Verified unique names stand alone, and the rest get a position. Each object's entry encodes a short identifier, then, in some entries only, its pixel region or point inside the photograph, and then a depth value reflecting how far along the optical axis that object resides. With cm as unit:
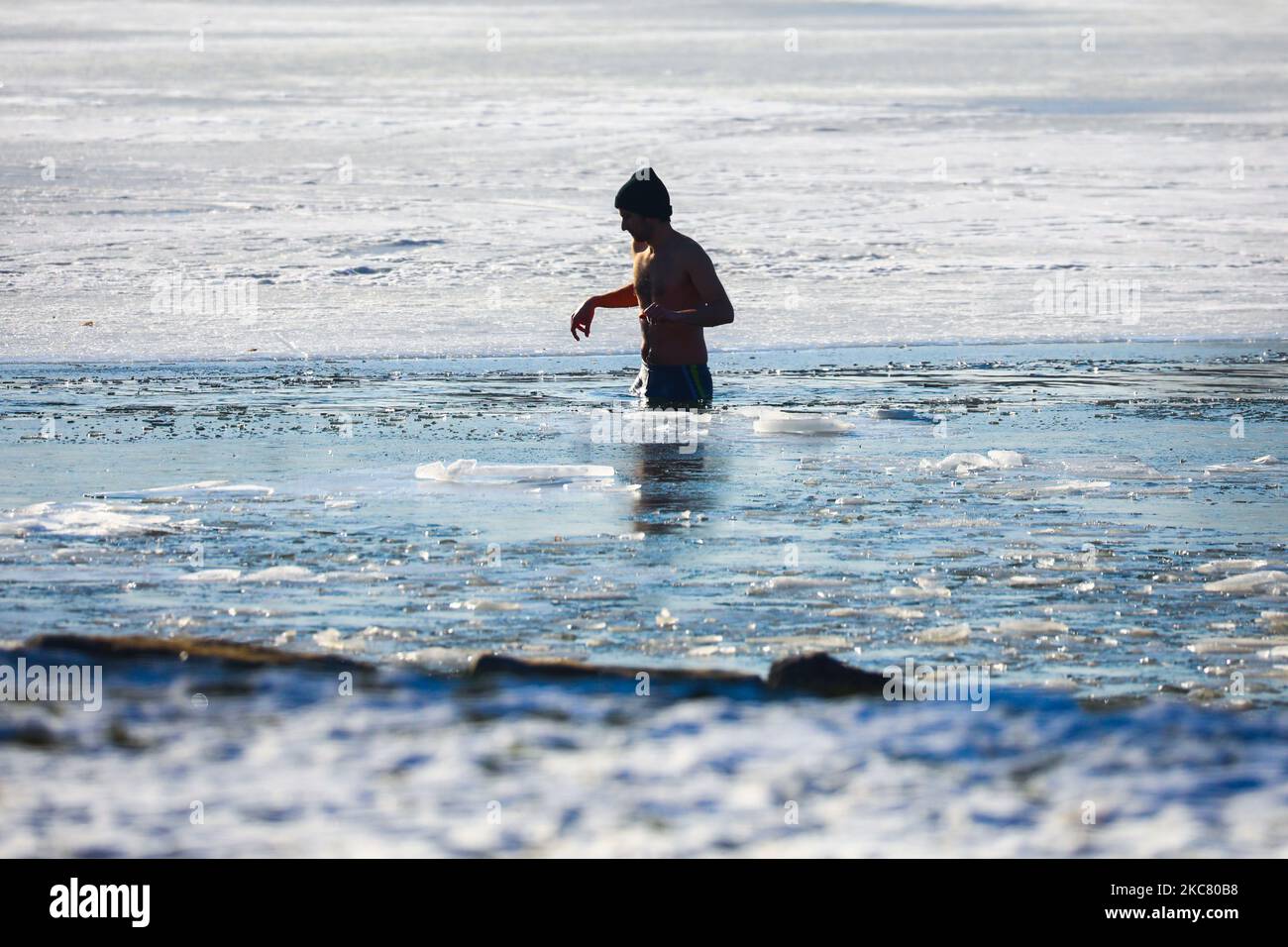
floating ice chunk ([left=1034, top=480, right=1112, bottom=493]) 770
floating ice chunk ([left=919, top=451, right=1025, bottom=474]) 823
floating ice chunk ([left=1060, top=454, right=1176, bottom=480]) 808
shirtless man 990
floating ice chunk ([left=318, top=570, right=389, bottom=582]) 605
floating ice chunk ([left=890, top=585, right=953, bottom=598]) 586
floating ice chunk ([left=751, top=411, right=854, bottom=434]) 938
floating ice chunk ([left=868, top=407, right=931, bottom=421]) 984
